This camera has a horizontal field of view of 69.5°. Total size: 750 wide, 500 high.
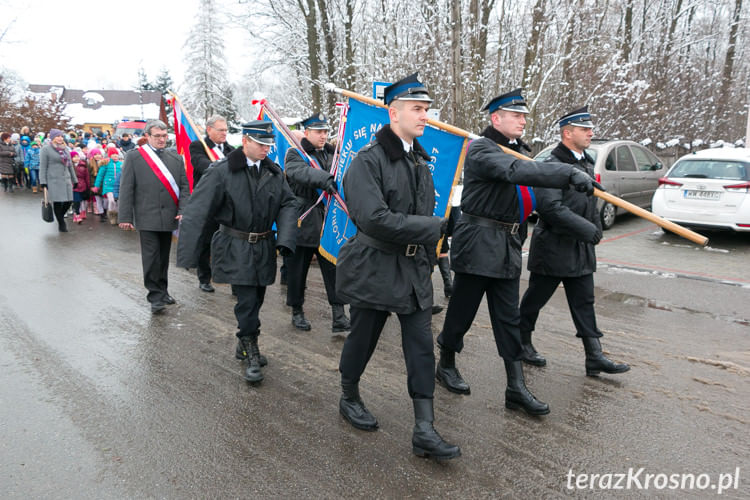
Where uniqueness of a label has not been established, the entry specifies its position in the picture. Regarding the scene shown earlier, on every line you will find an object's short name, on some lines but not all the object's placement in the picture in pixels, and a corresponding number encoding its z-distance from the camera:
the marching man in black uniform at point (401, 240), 3.02
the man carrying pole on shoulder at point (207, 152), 6.67
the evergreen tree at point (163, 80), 66.53
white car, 8.98
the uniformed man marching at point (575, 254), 4.10
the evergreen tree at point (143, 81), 71.31
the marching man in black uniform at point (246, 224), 4.06
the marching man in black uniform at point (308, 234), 5.36
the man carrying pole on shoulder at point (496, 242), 3.60
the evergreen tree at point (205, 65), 43.59
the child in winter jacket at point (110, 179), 12.39
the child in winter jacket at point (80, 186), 12.75
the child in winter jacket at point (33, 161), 17.39
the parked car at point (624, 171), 11.01
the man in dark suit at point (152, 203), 6.00
